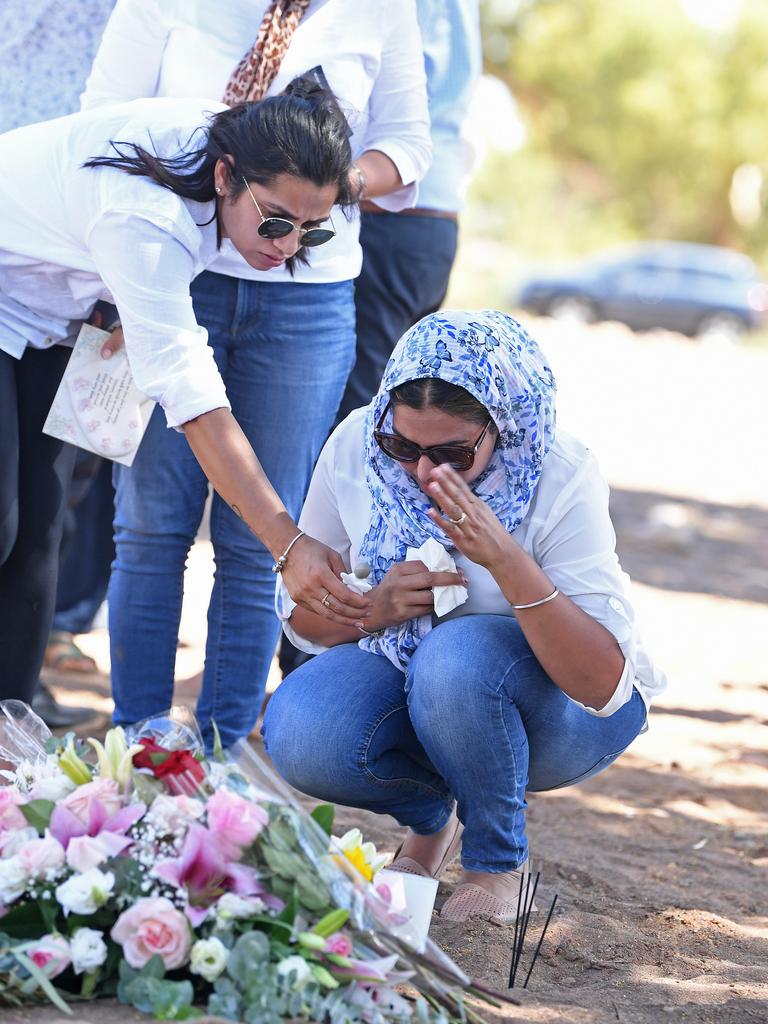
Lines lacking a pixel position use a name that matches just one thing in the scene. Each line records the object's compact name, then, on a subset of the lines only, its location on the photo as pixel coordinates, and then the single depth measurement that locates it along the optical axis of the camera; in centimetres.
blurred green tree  6275
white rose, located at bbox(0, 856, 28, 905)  422
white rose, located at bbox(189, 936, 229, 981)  404
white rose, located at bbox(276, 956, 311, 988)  400
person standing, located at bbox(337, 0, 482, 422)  809
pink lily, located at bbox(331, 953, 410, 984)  408
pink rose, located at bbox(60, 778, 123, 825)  438
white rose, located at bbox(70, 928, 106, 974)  411
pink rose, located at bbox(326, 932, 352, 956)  409
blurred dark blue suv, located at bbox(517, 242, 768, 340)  4259
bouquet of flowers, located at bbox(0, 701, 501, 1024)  407
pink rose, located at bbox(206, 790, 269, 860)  420
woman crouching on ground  527
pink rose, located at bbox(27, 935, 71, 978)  412
